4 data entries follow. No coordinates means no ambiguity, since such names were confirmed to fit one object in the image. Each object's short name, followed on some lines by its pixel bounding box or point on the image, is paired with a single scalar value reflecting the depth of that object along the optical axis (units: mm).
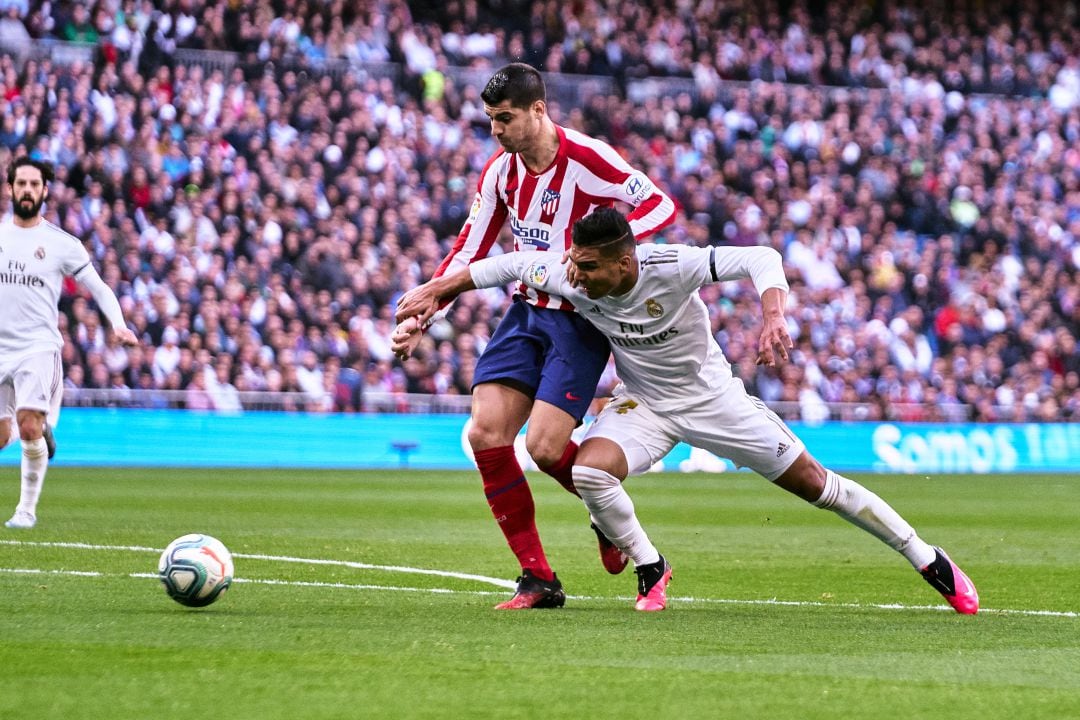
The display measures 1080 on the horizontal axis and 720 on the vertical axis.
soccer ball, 13727
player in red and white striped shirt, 15109
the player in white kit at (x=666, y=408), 14602
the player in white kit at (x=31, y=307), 23047
